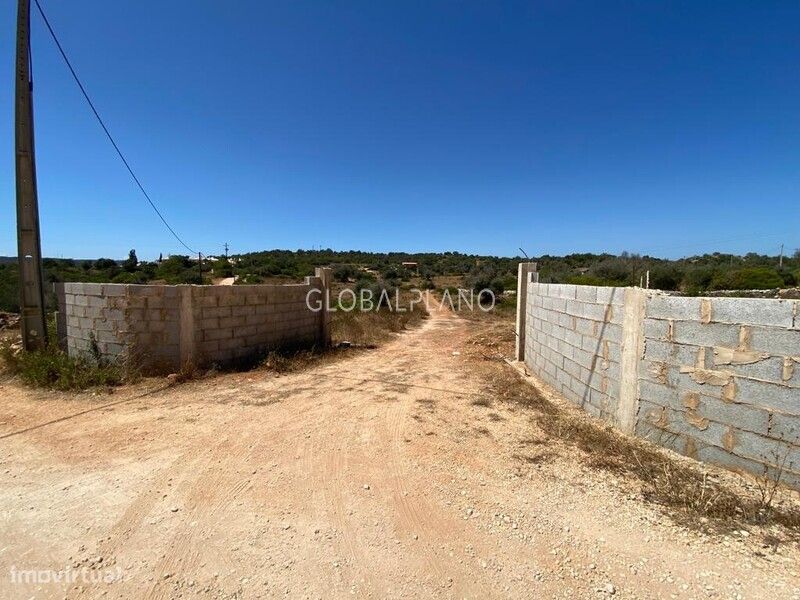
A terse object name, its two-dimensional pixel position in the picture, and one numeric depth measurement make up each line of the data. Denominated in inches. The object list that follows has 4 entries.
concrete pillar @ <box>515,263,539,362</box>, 338.4
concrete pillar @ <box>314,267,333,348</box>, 407.2
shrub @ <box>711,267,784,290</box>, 555.1
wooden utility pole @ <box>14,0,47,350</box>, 282.4
